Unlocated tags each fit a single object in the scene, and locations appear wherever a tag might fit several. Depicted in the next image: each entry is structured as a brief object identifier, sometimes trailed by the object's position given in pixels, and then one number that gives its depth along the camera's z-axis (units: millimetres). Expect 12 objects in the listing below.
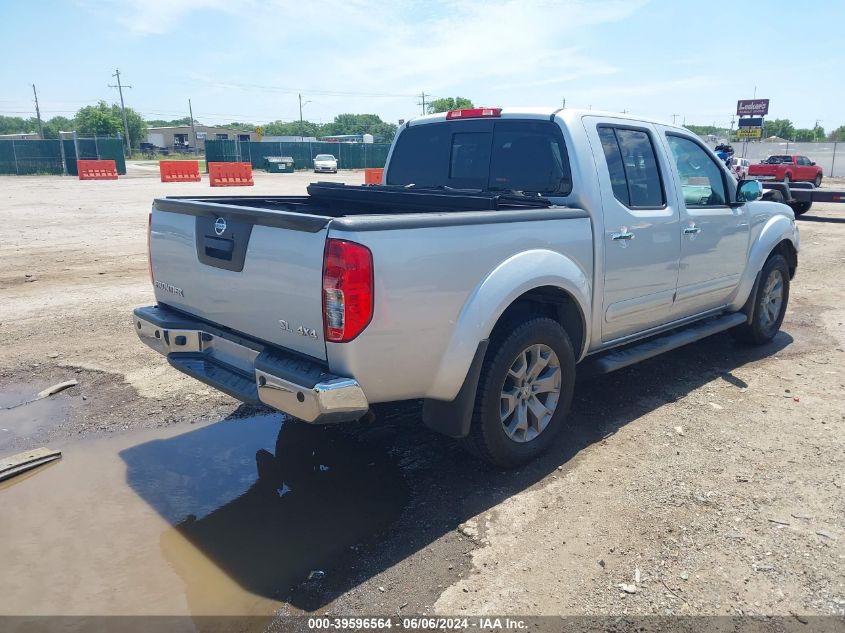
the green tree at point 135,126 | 100562
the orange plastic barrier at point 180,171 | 31156
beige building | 107812
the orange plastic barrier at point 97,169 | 33844
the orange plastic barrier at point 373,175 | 27450
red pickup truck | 30938
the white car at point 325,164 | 48156
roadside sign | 60438
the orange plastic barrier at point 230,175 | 27986
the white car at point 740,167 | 27905
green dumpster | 47938
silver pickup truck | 2928
